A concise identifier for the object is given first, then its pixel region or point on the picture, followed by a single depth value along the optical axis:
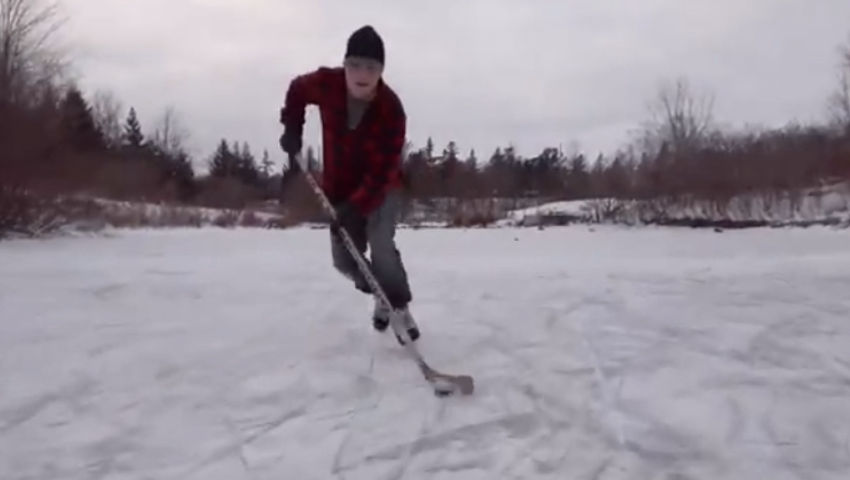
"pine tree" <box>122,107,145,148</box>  57.72
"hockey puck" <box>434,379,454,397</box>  3.46
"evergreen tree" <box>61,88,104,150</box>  16.73
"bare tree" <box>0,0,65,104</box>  24.23
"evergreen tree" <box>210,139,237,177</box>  62.84
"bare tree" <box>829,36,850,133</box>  34.66
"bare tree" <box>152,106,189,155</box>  58.50
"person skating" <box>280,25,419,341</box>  4.14
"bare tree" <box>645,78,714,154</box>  47.62
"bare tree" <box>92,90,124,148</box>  46.31
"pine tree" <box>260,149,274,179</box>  68.75
